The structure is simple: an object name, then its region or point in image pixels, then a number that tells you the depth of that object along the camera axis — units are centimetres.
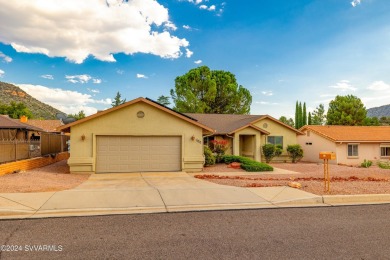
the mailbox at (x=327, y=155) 993
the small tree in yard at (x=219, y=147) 2273
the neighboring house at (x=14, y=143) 1430
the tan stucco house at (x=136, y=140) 1583
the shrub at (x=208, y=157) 1956
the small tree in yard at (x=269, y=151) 2403
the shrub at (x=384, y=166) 2168
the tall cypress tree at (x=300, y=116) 5339
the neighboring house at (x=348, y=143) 2759
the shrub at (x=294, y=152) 2603
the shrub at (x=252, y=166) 1803
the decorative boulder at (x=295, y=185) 1084
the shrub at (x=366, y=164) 2393
